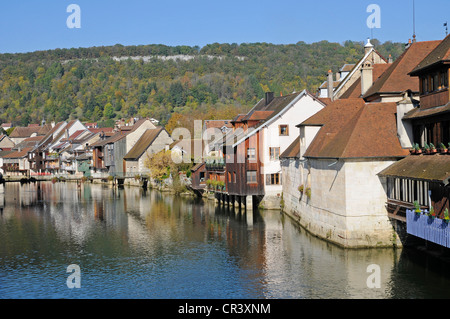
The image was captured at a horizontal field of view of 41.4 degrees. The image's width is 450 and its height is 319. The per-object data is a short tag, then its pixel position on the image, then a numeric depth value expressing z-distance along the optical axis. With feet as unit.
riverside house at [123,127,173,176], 332.39
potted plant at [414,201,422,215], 99.77
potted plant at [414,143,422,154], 111.34
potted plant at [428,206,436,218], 95.25
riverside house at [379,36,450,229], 98.22
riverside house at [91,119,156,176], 360.28
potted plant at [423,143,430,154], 106.68
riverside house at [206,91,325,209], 184.44
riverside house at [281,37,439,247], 115.24
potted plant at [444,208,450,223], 89.54
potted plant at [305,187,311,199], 141.79
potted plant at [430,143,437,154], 104.55
